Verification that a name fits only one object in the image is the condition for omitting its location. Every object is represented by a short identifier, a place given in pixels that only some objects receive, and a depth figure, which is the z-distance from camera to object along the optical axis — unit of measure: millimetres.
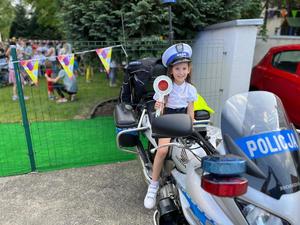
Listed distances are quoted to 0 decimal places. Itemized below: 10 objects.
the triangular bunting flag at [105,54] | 3537
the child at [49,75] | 7142
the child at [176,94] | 2169
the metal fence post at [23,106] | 3083
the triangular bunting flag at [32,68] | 3233
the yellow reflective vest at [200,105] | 2694
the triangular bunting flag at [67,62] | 3414
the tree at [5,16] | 19398
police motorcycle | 1097
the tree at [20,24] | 24254
